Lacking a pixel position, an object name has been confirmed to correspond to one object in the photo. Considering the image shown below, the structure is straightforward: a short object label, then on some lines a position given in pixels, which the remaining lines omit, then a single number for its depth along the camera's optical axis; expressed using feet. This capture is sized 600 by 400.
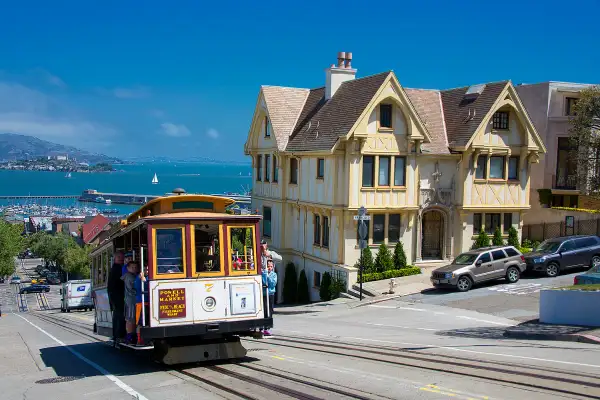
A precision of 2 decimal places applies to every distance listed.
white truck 156.35
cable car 41.55
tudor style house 106.52
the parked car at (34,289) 257.36
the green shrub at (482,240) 113.80
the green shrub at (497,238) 114.52
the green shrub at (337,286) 106.11
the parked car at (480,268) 94.43
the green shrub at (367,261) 106.49
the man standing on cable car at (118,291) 47.19
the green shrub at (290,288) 122.21
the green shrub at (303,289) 119.44
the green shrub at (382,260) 108.17
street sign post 98.13
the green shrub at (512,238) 116.06
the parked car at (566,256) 98.68
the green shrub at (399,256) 109.40
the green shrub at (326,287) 108.58
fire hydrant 98.58
